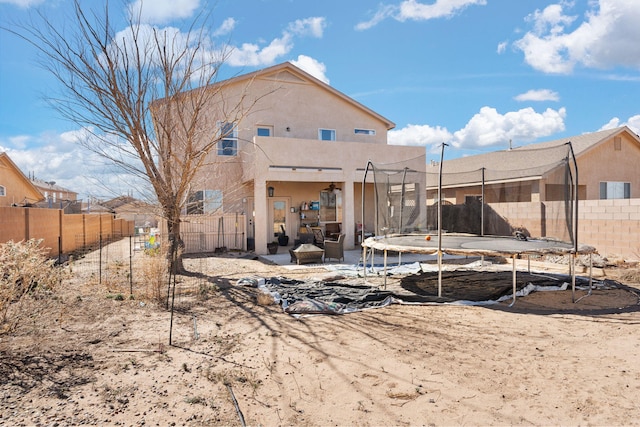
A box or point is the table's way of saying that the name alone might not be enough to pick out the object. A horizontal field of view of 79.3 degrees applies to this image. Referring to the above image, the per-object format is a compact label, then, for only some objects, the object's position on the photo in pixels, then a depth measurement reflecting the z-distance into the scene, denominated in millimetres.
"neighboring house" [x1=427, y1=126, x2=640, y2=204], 16906
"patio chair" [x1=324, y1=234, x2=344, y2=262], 11523
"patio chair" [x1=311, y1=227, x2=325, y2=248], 13578
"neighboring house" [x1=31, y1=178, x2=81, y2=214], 27641
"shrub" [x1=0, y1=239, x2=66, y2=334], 4688
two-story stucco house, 13664
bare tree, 8734
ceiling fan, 16531
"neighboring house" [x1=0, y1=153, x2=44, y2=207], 25883
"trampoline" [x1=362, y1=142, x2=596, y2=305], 7367
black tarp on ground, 6465
